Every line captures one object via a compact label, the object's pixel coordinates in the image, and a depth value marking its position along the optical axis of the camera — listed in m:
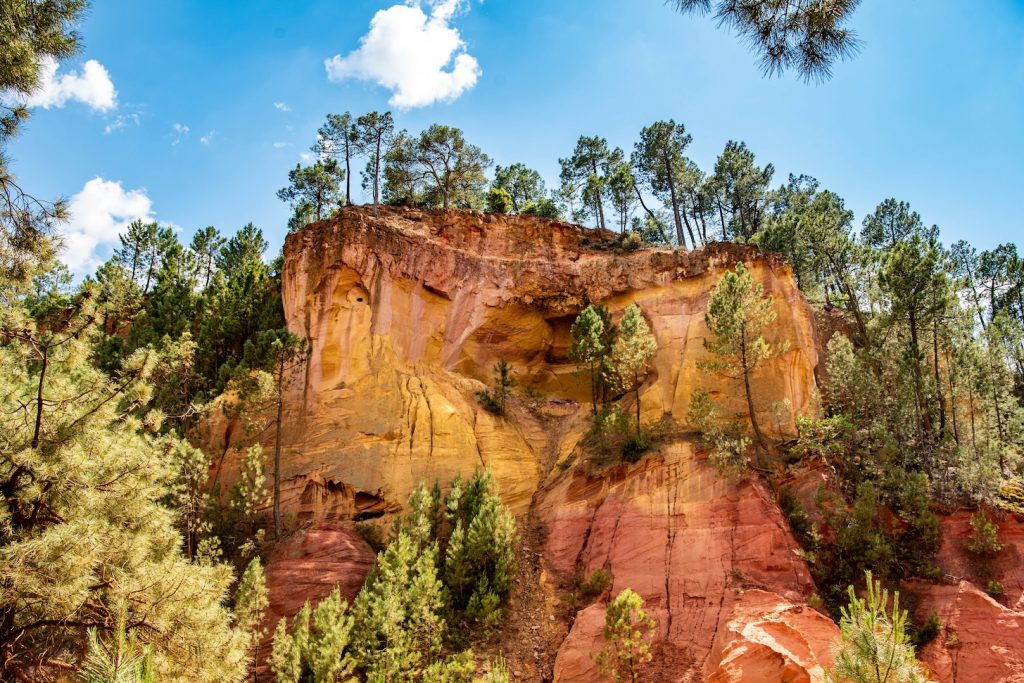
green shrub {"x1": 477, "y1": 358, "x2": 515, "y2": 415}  30.81
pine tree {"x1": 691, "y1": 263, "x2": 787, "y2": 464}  25.12
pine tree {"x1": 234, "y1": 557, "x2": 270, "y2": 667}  18.67
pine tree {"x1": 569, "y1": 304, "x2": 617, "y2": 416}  29.25
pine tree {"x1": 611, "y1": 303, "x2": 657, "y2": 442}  27.78
